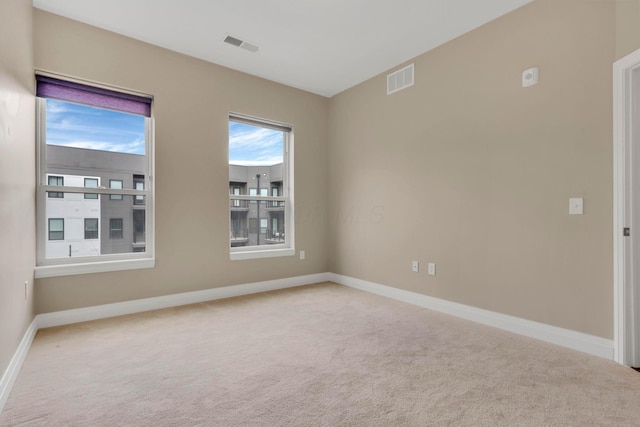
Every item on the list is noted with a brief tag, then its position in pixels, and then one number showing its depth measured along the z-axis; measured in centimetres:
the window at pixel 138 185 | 342
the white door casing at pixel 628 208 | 211
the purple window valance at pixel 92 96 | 290
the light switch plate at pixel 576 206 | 239
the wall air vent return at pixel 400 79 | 370
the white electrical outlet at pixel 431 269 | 342
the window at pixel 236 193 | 410
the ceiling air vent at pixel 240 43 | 329
